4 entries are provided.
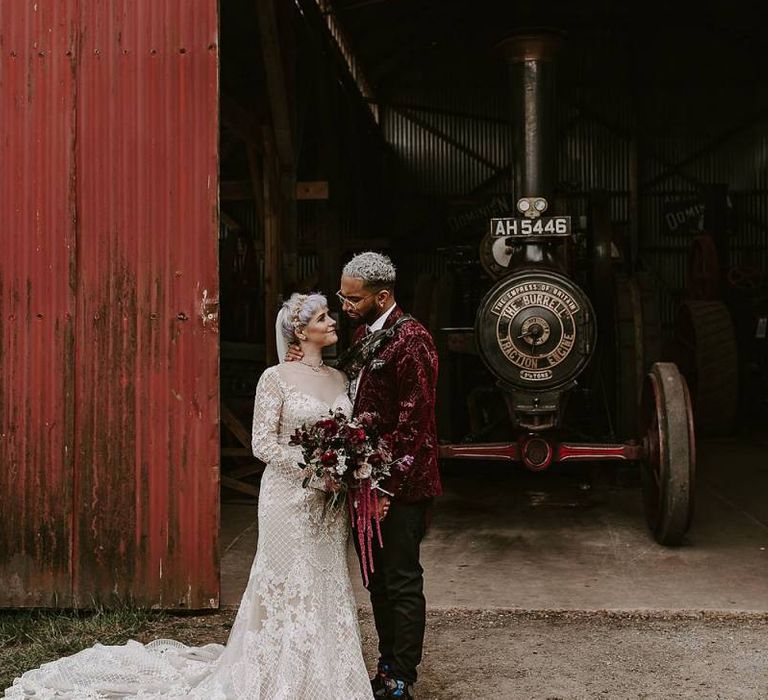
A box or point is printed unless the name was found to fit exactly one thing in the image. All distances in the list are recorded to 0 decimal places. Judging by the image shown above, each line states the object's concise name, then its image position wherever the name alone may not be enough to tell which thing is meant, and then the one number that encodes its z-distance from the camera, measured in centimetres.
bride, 373
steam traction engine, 675
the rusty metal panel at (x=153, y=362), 525
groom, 383
